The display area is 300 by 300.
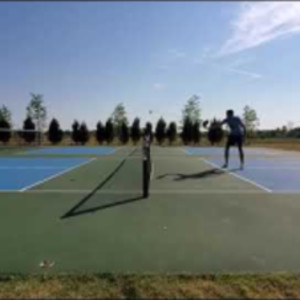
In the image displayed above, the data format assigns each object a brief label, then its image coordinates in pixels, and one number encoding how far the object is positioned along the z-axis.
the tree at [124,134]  26.19
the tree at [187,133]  25.65
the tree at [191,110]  28.52
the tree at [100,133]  25.76
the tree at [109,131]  25.71
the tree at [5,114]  26.52
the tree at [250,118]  29.16
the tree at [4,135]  22.45
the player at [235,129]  8.08
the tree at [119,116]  28.04
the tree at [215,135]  24.42
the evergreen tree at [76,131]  25.27
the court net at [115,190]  4.45
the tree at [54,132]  24.59
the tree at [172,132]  26.11
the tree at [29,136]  22.56
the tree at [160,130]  25.98
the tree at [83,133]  25.22
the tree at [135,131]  26.04
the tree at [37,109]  26.42
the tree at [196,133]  25.56
